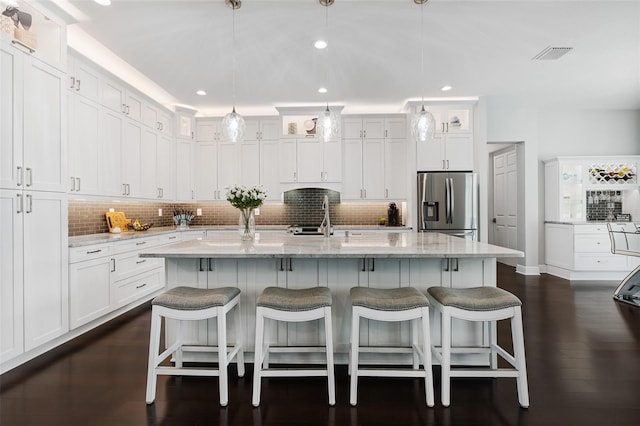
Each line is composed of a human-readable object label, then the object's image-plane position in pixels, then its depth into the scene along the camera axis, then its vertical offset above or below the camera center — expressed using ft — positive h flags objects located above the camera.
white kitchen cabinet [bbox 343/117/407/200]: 17.87 +2.88
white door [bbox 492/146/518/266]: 19.69 +0.85
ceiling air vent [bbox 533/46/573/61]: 11.32 +5.58
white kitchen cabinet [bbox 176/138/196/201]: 17.62 +2.41
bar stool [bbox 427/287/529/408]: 6.26 -2.01
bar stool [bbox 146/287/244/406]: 6.36 -1.98
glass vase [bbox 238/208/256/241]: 9.26 -0.30
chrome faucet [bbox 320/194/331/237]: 9.27 -0.36
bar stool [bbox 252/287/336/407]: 6.34 -1.99
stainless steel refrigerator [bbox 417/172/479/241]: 15.97 +0.42
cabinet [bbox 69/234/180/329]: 9.89 -2.20
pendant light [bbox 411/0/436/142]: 9.43 +2.51
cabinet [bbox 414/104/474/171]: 16.66 +3.27
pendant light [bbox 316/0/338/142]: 9.47 +2.57
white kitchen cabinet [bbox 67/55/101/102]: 10.61 +4.60
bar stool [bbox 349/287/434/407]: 6.29 -1.97
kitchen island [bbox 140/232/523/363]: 7.91 -1.57
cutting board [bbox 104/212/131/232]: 13.93 -0.27
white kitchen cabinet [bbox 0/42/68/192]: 7.74 +2.32
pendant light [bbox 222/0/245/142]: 9.52 +2.51
